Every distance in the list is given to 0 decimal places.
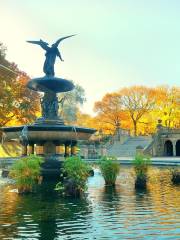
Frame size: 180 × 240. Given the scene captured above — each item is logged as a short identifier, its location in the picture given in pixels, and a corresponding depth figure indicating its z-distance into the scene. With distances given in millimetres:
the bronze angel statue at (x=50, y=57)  20592
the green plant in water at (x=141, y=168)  14612
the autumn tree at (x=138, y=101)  67062
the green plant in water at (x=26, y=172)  12367
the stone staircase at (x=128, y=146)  51969
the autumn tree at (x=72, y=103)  86125
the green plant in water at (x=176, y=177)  16062
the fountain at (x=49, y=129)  17906
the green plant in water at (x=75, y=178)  11875
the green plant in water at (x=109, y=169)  14881
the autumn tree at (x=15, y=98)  49344
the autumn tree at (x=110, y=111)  68562
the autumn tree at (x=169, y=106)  66688
